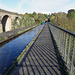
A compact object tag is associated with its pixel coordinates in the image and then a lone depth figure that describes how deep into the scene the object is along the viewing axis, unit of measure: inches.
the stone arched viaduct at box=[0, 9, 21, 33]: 845.8
